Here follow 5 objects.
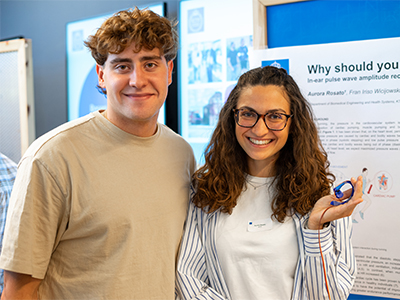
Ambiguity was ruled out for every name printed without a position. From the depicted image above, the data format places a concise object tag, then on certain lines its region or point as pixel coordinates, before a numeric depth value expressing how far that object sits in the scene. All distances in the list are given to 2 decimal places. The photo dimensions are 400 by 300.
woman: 1.41
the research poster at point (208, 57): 2.71
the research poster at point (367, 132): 1.82
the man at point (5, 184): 1.79
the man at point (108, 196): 1.27
